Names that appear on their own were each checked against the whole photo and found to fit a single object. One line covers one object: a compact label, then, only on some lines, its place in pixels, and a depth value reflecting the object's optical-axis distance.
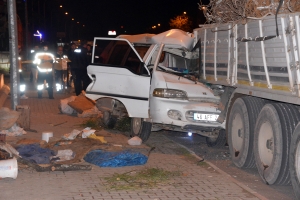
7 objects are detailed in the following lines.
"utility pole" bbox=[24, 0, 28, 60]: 30.11
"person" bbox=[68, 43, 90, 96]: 18.09
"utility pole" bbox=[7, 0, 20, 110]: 11.86
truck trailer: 6.57
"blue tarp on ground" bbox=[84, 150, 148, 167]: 8.27
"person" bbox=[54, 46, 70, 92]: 19.96
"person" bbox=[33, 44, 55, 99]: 18.03
